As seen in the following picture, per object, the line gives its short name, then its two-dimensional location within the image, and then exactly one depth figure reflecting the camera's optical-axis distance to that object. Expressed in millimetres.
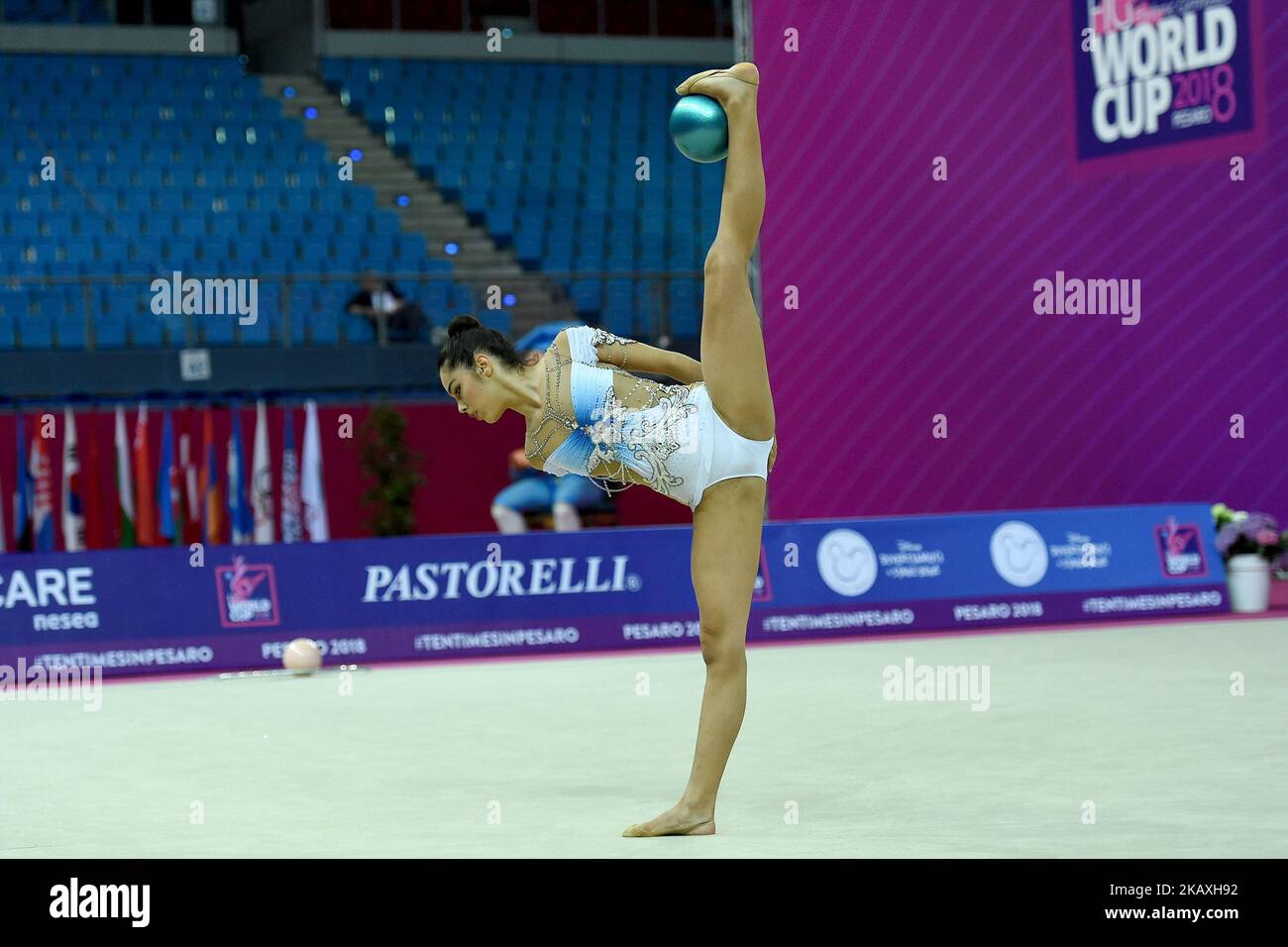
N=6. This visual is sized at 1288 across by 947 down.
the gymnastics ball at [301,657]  11438
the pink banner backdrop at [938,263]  15383
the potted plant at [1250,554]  13531
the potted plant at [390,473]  16281
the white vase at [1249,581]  13594
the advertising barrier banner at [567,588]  11711
